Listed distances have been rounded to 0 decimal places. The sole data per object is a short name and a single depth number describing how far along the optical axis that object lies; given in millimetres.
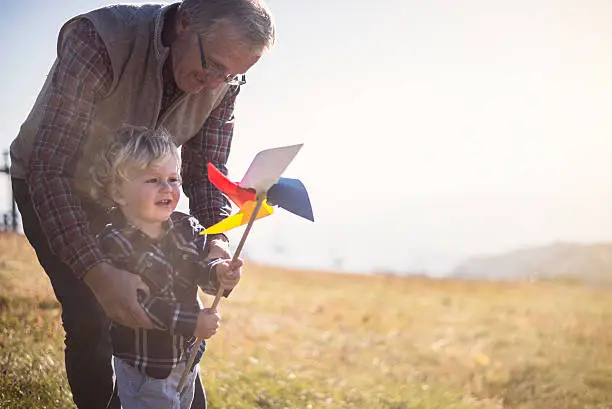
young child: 2451
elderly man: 2342
